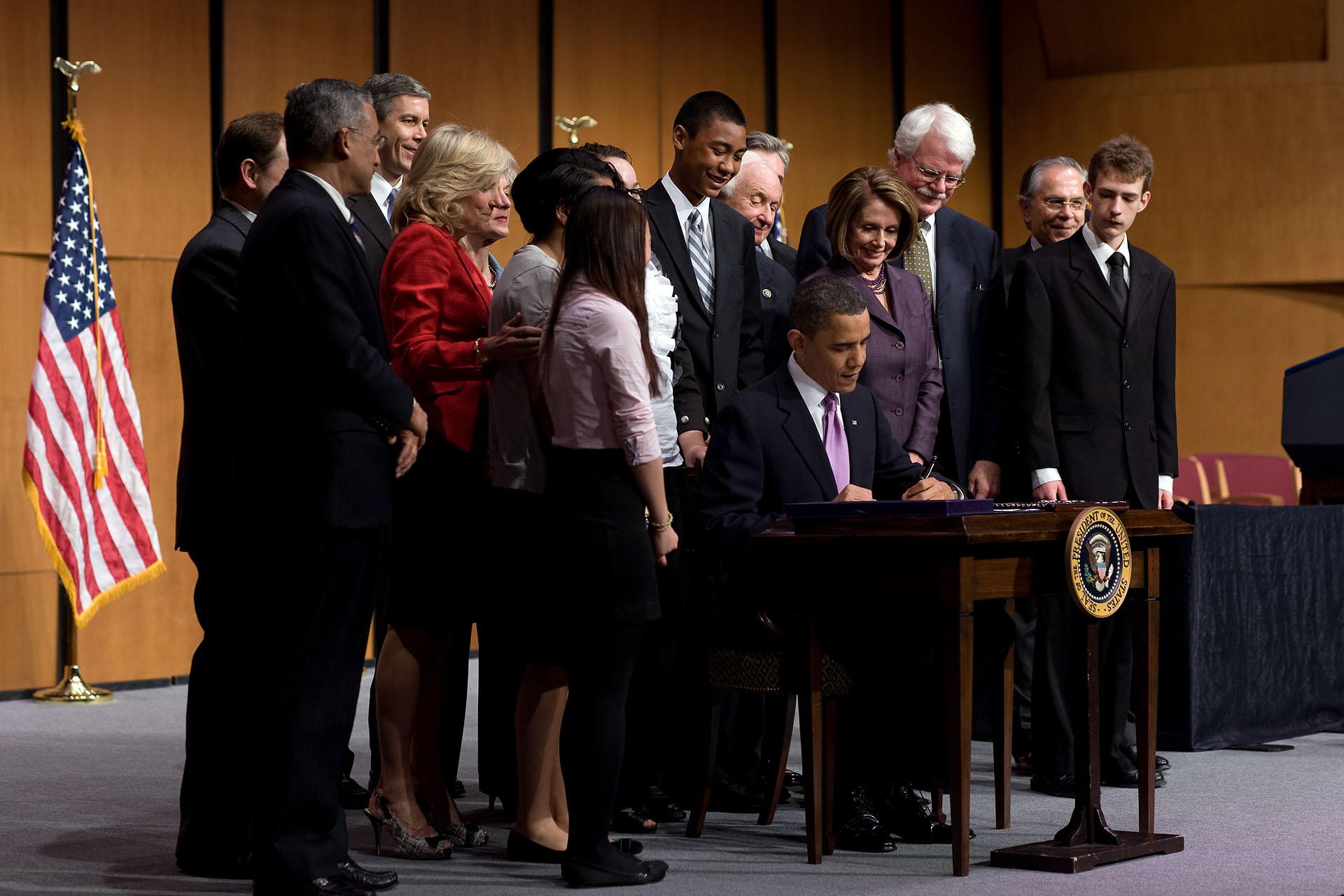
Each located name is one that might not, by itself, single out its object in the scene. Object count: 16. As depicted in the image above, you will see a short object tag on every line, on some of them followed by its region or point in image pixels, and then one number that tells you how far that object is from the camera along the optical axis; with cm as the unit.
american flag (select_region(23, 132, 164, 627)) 1273
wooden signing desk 649
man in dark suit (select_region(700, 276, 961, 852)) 737
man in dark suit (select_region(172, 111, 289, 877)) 691
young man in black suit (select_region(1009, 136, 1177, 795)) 893
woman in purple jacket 855
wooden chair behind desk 703
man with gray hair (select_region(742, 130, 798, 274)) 1046
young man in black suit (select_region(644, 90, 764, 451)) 837
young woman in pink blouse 646
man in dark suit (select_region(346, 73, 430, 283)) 903
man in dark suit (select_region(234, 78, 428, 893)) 607
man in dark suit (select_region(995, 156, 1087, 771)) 1025
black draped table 1014
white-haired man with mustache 914
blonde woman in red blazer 710
